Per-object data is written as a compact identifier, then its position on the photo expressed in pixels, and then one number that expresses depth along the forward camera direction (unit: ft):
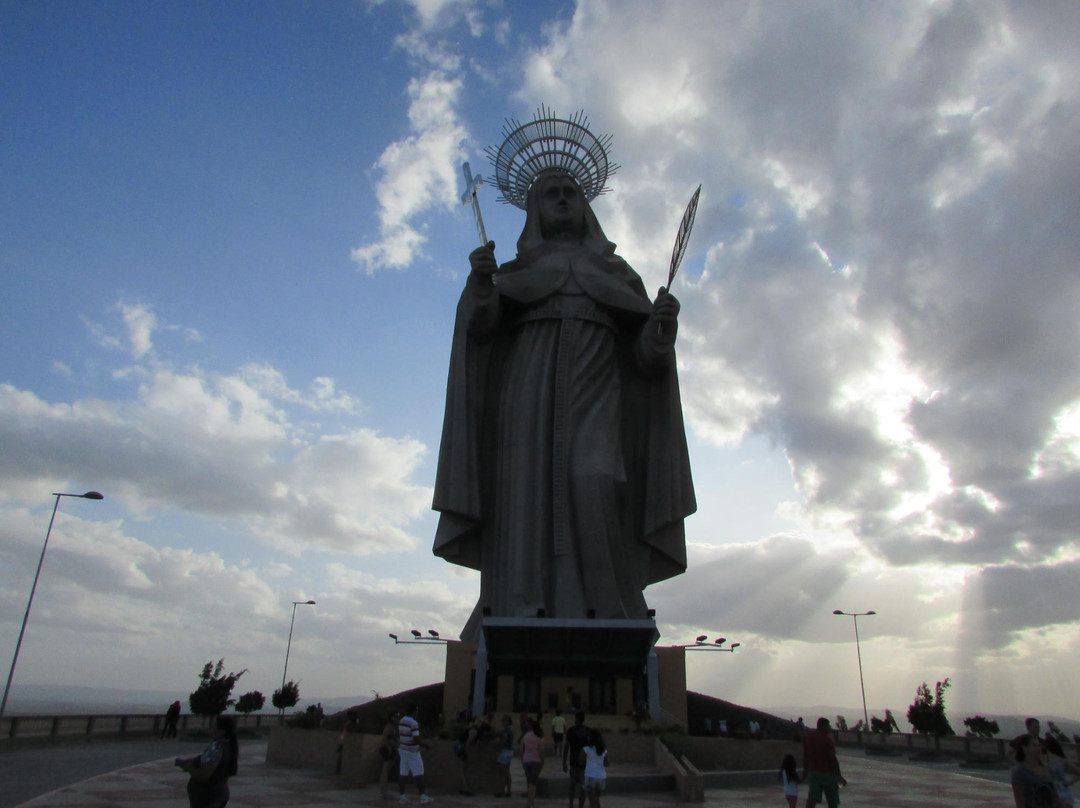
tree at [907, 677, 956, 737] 69.41
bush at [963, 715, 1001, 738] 71.15
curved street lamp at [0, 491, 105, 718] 49.64
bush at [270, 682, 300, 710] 87.45
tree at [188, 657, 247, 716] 71.77
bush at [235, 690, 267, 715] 81.66
